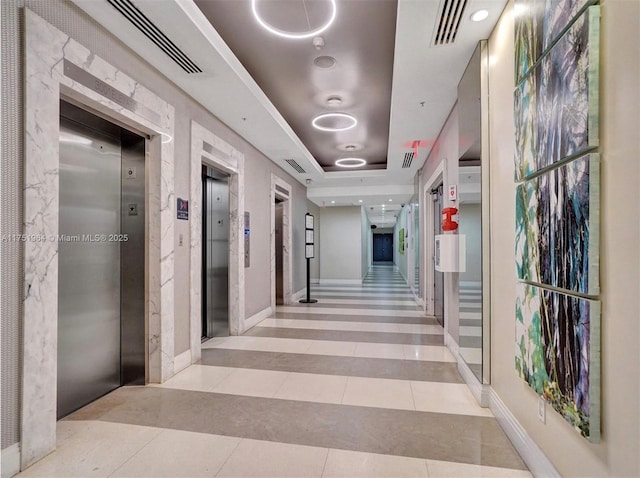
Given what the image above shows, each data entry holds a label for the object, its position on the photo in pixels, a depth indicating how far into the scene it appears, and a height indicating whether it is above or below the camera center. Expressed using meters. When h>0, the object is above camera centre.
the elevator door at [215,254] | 5.34 -0.23
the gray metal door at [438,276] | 6.02 -0.70
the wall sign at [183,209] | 3.95 +0.37
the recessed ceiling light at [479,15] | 2.60 +1.80
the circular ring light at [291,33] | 2.92 +2.07
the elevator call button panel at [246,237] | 5.86 +0.05
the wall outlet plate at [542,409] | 2.01 -1.05
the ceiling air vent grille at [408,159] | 6.71 +1.75
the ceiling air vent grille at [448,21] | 2.50 +1.79
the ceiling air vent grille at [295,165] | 7.22 +1.72
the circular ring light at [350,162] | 8.47 +2.06
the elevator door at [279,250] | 8.38 -0.26
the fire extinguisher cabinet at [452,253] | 3.66 -0.15
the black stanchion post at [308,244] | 8.41 -0.11
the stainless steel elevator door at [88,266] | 2.96 -0.25
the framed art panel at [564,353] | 1.50 -0.60
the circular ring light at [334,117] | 5.54 +2.11
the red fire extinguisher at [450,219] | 3.96 +0.26
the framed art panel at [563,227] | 1.51 +0.07
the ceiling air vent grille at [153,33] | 2.54 +1.78
